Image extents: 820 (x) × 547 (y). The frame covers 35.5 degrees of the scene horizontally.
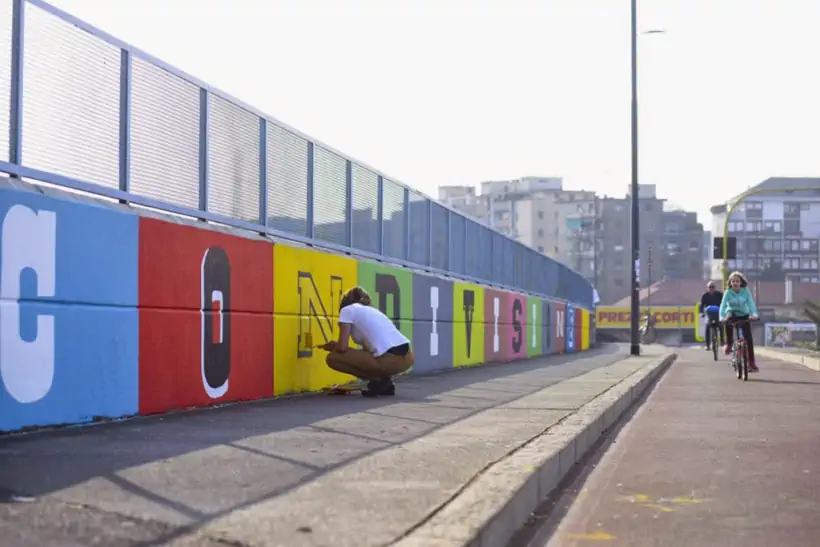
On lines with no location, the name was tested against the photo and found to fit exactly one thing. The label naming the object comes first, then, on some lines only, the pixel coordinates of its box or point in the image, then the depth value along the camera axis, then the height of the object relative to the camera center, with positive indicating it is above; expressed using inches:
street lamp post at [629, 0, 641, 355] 1295.5 +84.0
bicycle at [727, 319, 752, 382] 764.6 -29.4
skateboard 521.7 -35.1
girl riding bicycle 756.0 -0.8
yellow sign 3816.4 -37.7
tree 1296.8 -7.3
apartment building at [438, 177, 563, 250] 6958.7 +549.0
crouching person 506.0 -18.4
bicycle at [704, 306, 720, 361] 1114.1 -20.4
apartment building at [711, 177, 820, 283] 7096.5 +405.5
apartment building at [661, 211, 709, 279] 6727.4 +312.0
